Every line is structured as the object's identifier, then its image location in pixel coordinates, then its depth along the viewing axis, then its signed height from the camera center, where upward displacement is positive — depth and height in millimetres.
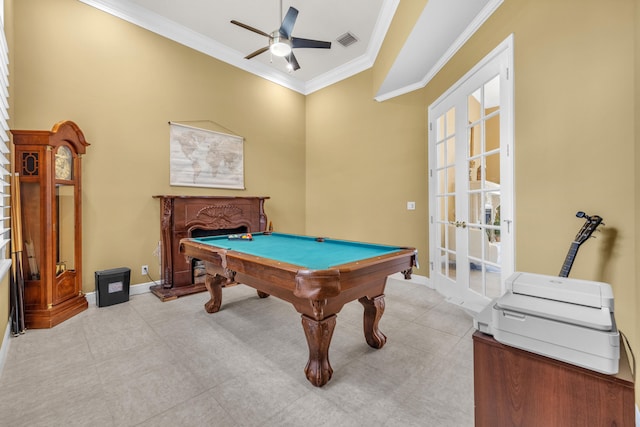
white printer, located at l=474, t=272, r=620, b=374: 790 -366
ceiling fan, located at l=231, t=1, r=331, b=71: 2555 +1801
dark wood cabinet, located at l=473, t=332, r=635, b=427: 780 -589
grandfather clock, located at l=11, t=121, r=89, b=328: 2455 -95
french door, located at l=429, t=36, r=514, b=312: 2295 +292
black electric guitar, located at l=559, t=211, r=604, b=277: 1495 -151
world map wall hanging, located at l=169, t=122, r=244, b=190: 3738 +830
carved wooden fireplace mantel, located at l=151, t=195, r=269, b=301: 3414 -193
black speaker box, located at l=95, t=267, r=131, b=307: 2924 -831
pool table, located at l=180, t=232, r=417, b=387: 1456 -390
